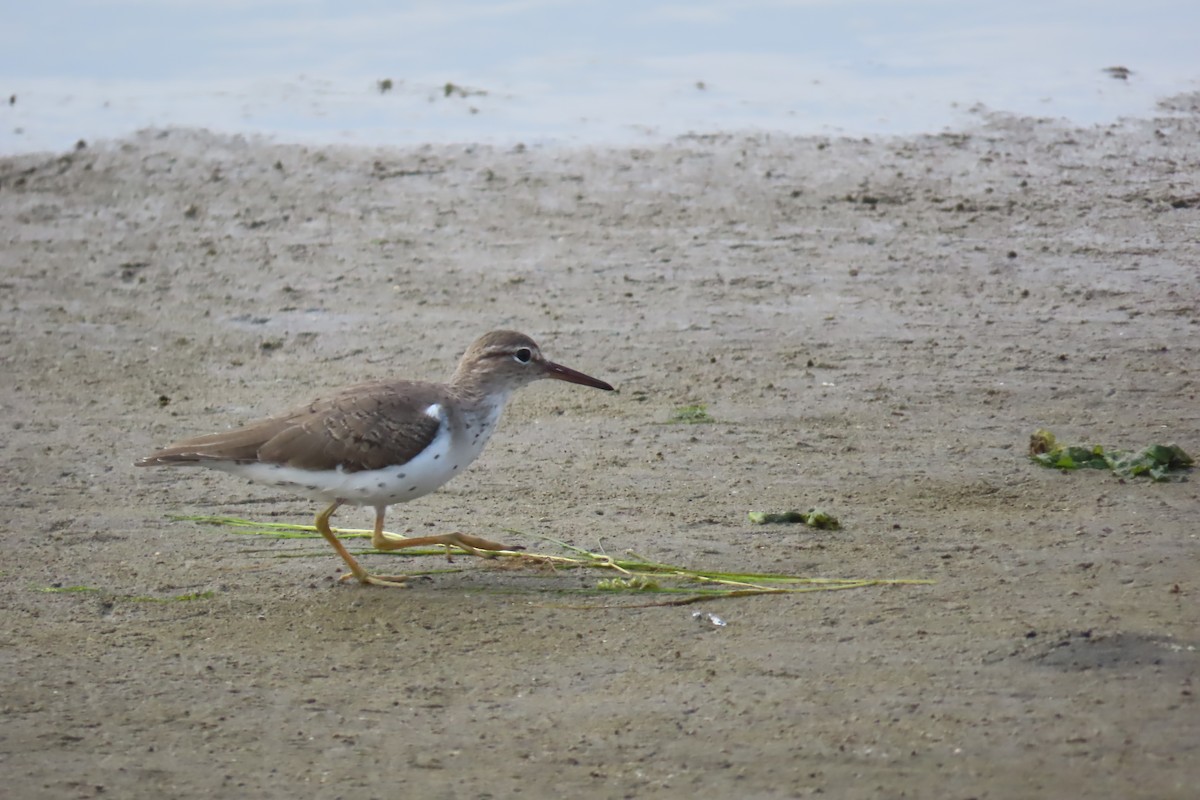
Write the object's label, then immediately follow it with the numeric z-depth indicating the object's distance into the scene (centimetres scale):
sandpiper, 1334
